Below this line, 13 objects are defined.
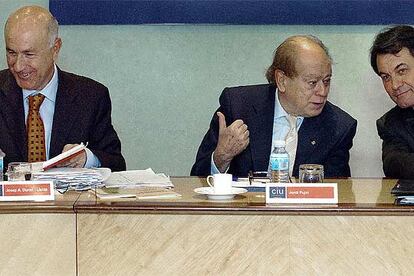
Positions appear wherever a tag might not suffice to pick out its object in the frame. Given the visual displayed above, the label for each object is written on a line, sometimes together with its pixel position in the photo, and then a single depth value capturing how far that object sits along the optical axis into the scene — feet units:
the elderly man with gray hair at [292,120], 22.36
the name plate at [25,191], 16.67
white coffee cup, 17.13
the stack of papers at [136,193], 17.14
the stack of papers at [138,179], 18.48
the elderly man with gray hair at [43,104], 22.28
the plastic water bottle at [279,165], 18.26
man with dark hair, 21.90
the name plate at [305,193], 16.37
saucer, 16.96
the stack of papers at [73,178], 18.22
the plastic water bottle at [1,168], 18.99
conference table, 15.97
